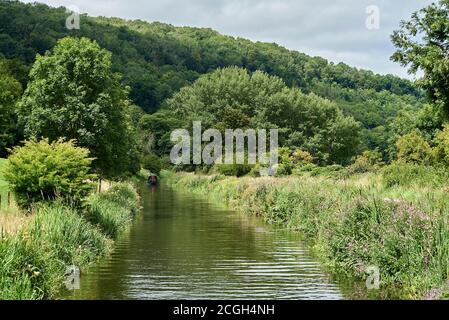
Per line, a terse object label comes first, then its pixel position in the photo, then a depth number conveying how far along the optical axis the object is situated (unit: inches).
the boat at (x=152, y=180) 3110.2
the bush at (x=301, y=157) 2428.6
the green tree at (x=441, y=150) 1693.9
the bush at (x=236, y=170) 2217.0
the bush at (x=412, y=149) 2110.0
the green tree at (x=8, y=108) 2082.9
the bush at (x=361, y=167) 1657.2
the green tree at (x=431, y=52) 1169.4
